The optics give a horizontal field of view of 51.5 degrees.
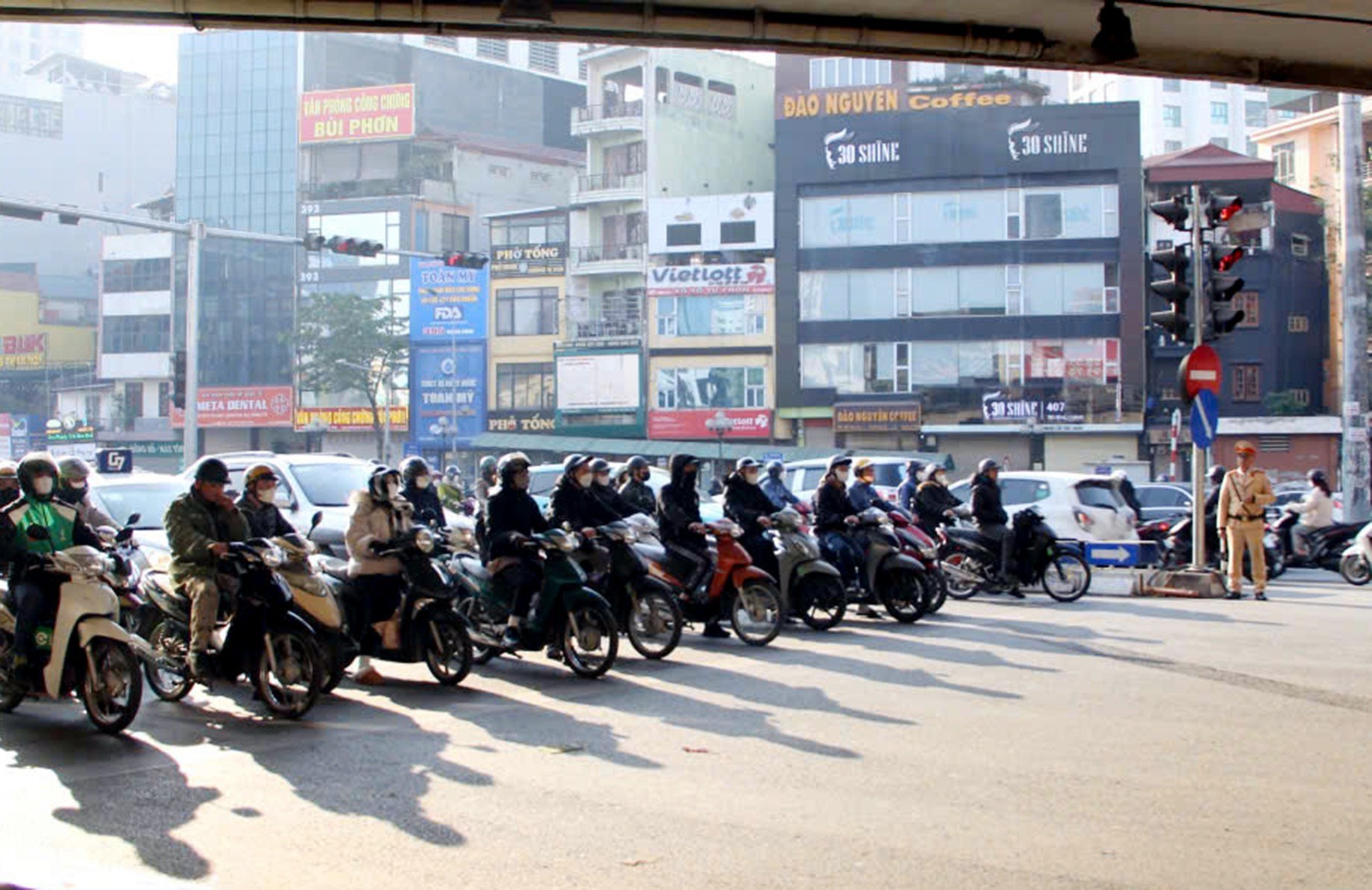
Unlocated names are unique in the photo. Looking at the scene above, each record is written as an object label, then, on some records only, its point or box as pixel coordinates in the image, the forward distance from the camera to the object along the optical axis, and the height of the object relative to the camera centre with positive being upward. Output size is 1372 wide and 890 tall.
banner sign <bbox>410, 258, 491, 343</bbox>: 57.16 +6.94
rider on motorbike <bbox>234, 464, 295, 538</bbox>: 9.89 -0.24
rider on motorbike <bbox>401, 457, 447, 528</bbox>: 12.80 -0.20
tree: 57.94 +5.29
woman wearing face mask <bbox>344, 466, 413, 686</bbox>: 10.02 -0.58
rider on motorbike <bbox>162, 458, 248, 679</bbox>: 8.77 -0.42
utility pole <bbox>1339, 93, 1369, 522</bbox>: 23.67 +2.67
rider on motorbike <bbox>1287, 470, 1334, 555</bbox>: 20.08 -0.46
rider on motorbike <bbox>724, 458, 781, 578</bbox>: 13.14 -0.32
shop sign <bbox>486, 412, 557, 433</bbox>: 55.34 +2.00
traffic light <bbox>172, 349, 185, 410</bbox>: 25.94 +1.70
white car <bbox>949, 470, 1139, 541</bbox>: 18.58 -0.34
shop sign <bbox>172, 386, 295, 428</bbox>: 63.00 +2.86
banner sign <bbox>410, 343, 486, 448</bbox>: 57.16 +3.28
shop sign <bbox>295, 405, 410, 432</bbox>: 60.44 +2.32
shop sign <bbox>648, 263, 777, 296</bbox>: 50.81 +7.03
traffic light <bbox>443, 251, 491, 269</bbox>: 26.92 +4.07
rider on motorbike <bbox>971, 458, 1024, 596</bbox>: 16.44 -0.40
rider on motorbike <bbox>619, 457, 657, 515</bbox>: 15.85 -0.15
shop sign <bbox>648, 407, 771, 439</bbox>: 50.81 +1.81
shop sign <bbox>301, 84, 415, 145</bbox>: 63.12 +16.02
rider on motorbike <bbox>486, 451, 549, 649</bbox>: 10.61 -0.49
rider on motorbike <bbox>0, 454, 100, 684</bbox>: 8.41 -0.45
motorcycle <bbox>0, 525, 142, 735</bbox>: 8.19 -1.02
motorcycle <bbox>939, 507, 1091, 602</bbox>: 16.39 -0.99
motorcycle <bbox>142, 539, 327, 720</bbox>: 8.66 -1.05
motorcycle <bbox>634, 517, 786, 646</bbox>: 12.15 -1.03
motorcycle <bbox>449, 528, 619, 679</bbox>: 10.28 -1.05
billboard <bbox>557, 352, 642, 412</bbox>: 53.00 +3.46
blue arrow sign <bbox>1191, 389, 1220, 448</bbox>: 15.77 +0.68
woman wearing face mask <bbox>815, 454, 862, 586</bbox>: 14.23 -0.46
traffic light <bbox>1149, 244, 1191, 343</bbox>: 15.04 +1.98
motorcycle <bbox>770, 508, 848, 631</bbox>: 12.98 -0.91
